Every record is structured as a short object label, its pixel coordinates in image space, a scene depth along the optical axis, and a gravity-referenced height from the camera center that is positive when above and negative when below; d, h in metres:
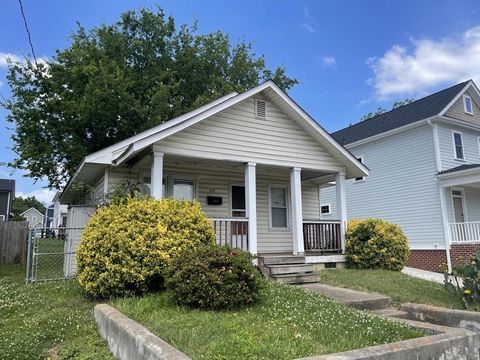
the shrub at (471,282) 6.56 -0.73
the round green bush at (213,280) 5.66 -0.55
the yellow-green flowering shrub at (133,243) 6.76 +0.01
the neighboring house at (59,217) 43.50 +3.33
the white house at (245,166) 10.09 +2.22
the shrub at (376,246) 11.27 -0.16
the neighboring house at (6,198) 33.25 +4.13
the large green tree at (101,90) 20.09 +8.37
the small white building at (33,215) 68.31 +5.39
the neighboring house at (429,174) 16.80 +3.07
